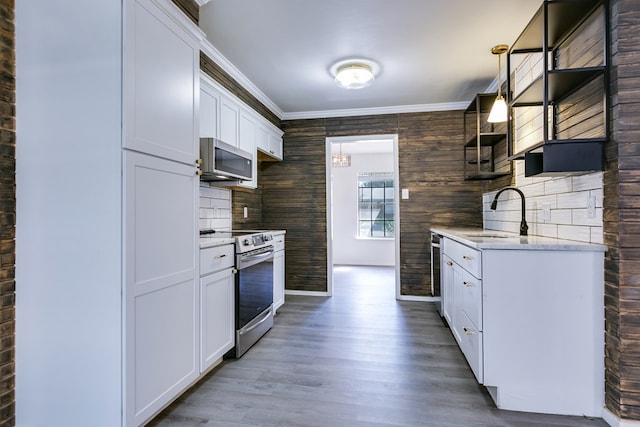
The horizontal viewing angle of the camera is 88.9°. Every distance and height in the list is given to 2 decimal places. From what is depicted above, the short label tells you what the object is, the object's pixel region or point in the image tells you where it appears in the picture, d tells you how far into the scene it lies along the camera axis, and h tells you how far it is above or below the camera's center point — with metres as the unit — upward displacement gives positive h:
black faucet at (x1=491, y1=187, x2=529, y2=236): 2.59 -0.10
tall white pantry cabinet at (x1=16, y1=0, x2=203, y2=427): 1.47 +0.01
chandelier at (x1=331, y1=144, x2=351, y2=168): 6.31 +1.04
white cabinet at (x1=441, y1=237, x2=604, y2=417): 1.78 -0.64
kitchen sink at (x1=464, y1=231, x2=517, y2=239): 2.61 -0.18
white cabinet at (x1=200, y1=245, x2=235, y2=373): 2.12 -0.64
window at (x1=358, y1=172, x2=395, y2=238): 7.13 +0.18
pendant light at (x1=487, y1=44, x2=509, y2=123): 2.65 +0.85
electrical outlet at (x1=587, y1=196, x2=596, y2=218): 1.86 +0.03
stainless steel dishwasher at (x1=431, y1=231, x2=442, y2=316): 3.49 -0.60
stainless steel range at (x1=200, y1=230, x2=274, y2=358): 2.55 -0.62
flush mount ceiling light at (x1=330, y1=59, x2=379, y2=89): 3.04 +1.35
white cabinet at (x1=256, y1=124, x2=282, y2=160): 3.82 +0.90
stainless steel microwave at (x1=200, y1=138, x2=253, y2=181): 2.54 +0.45
